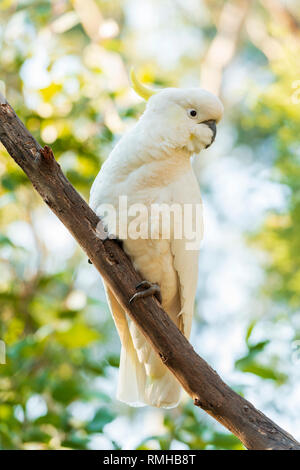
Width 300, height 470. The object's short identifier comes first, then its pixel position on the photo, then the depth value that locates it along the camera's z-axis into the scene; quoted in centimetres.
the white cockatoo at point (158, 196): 290
